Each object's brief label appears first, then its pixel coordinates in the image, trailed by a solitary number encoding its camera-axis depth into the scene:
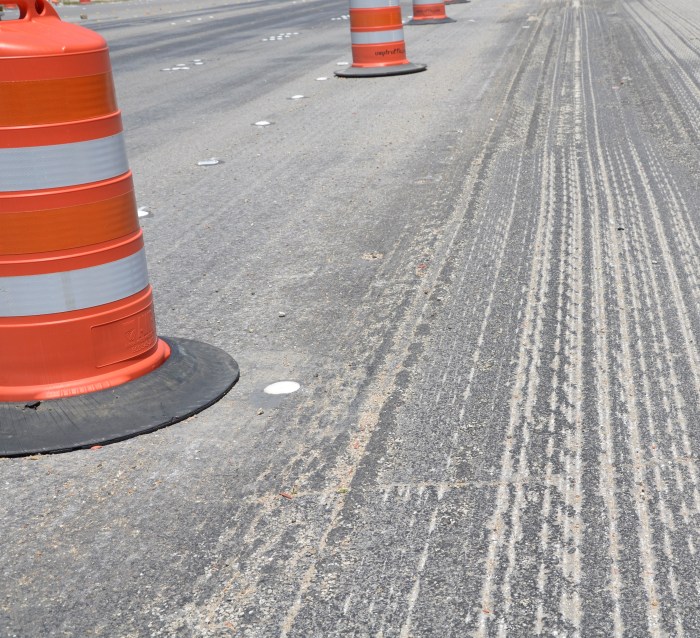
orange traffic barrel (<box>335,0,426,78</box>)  13.00
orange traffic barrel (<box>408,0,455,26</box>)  20.80
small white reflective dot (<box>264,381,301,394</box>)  3.71
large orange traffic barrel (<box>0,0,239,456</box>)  3.40
